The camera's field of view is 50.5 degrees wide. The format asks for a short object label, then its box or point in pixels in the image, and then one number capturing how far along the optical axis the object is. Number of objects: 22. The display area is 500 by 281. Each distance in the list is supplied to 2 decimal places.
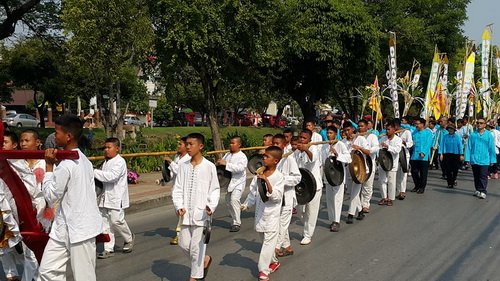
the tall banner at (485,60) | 20.22
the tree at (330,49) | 23.64
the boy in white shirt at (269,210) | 6.22
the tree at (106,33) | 13.62
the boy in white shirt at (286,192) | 6.87
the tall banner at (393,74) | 18.80
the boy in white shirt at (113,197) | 7.46
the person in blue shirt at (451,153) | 14.46
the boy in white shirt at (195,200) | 5.79
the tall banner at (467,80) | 19.42
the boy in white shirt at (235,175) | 9.10
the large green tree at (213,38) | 14.34
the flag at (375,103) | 20.76
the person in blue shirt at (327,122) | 13.00
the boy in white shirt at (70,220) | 4.37
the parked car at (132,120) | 44.20
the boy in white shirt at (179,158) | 8.03
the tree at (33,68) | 28.36
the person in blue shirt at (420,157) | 13.25
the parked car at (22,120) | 41.23
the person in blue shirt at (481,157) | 12.60
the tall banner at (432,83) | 18.65
